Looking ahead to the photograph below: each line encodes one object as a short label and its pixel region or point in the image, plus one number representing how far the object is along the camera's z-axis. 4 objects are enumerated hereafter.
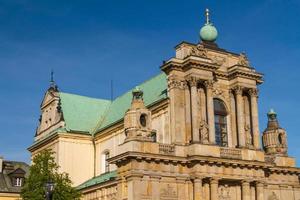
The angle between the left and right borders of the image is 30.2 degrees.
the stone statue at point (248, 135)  38.75
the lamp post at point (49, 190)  24.75
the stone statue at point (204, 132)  36.28
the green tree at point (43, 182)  32.97
